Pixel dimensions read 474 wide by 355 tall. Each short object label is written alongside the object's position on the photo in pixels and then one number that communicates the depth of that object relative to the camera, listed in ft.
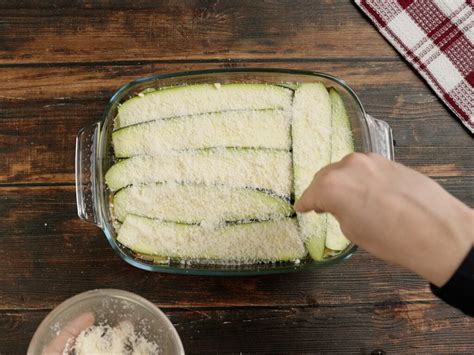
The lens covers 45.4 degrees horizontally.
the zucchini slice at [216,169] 3.51
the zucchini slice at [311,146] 3.45
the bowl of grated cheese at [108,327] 3.57
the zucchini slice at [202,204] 3.49
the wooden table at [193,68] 3.87
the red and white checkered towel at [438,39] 4.03
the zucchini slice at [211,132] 3.55
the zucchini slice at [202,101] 3.61
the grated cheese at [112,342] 3.60
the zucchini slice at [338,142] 3.47
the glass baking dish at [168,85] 3.53
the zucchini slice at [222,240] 3.48
